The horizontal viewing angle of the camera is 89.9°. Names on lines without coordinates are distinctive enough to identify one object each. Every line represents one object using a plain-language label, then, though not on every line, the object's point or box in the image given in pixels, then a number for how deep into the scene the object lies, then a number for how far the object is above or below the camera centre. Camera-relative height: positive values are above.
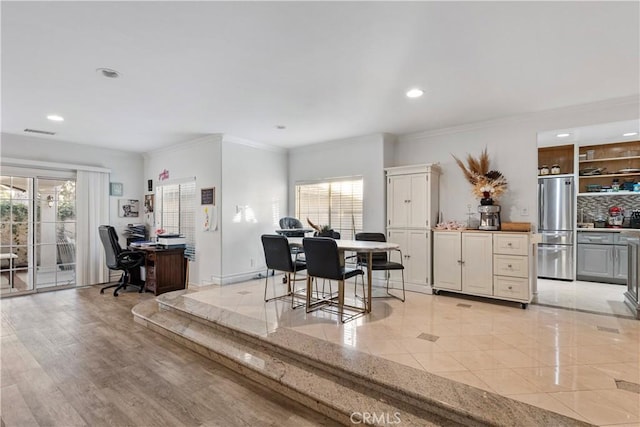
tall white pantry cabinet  4.86 -0.06
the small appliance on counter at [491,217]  4.39 -0.07
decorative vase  4.45 +0.18
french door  5.26 -0.35
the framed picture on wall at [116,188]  6.42 +0.50
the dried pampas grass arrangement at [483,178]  4.44 +0.49
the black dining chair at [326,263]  3.42 -0.55
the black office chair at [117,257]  5.34 -0.76
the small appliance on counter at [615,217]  5.93 -0.11
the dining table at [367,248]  3.47 -0.39
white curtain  5.92 -0.19
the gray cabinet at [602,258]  5.61 -0.83
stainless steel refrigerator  5.88 -0.27
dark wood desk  5.33 -0.97
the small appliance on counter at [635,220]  5.73 -0.16
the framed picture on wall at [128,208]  6.57 +0.10
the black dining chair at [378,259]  4.21 -0.68
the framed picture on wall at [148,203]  6.73 +0.21
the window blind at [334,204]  5.74 +0.15
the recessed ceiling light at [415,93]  3.51 +1.33
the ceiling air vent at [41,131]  5.04 +1.31
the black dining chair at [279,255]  3.93 -0.54
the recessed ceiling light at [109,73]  2.98 +1.34
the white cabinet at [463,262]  4.34 -0.71
